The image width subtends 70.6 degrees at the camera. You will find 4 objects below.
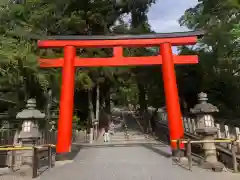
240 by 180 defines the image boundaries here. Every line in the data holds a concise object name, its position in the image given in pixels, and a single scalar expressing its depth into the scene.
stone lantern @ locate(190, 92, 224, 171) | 4.90
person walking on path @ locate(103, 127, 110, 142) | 11.12
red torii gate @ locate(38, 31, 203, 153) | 6.83
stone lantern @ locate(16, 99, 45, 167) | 5.10
